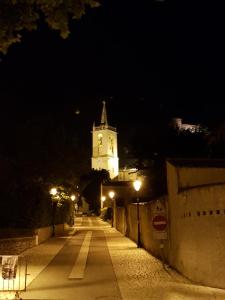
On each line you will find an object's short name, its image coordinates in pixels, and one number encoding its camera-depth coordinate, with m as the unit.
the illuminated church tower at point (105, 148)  143.75
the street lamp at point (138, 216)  26.80
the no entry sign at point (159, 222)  16.48
